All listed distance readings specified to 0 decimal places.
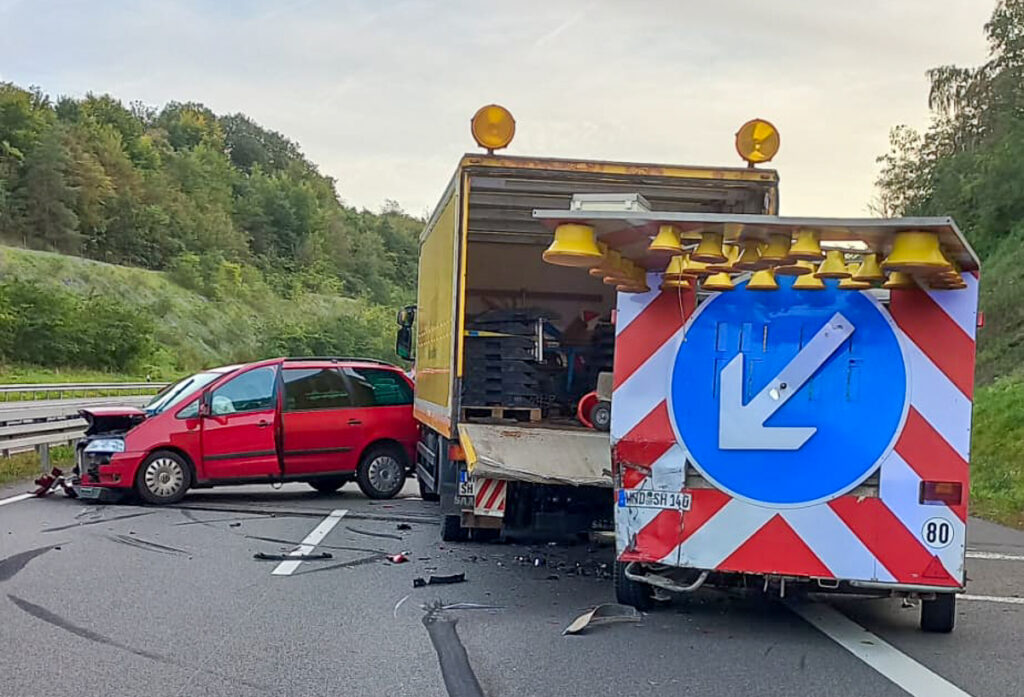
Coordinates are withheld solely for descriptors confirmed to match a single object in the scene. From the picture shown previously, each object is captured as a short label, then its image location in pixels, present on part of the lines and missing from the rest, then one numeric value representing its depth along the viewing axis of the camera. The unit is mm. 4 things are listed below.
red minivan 12625
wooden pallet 10348
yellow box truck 9109
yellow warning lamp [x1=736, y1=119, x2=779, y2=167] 9312
